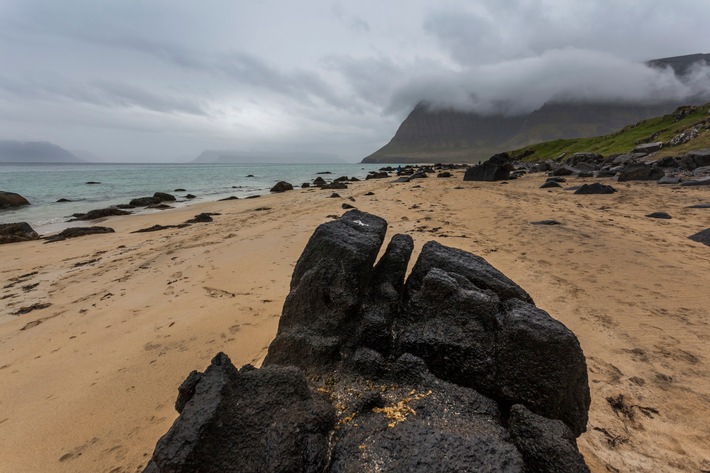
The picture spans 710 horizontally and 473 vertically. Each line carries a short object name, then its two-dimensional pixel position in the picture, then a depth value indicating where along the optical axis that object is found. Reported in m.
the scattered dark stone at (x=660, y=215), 10.36
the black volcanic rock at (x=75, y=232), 13.18
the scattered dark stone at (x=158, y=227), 13.79
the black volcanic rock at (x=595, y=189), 15.90
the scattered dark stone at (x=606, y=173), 24.41
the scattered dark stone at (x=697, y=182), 16.03
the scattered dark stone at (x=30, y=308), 6.36
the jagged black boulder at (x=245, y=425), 1.90
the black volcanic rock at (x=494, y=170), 26.78
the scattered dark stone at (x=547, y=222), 10.16
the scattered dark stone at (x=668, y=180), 17.62
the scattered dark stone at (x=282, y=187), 31.43
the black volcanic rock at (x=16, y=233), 13.12
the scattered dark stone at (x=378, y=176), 43.97
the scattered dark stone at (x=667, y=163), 23.44
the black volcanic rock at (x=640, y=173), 19.81
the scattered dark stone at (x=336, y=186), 28.81
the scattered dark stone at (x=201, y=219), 15.50
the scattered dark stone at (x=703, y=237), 7.78
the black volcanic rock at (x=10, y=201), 22.53
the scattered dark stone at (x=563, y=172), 27.77
